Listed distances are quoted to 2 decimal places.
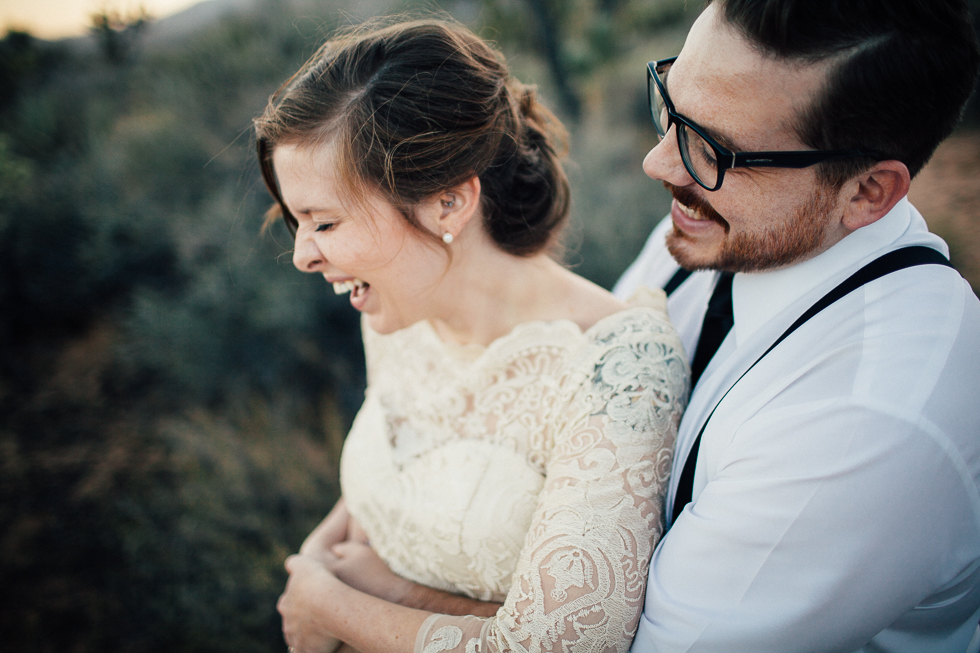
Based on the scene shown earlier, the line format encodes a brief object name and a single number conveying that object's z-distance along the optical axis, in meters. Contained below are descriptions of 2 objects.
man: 0.60
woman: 0.65
